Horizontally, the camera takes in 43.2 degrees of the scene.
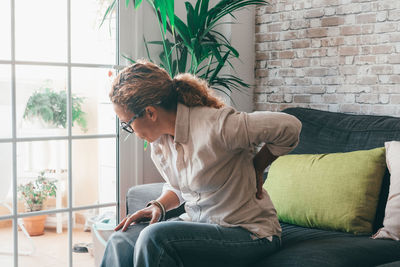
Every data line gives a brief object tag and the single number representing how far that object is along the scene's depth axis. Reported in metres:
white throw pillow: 2.08
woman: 1.74
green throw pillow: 2.19
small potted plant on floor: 2.78
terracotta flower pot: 2.79
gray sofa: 1.80
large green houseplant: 2.86
